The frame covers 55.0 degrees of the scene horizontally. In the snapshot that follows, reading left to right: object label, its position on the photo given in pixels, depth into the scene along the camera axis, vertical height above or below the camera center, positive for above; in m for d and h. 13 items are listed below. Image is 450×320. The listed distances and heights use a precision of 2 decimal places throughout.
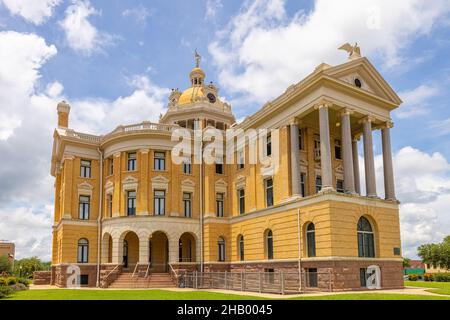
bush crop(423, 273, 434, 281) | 48.02 -4.40
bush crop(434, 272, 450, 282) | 46.81 -4.32
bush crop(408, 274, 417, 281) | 48.78 -4.50
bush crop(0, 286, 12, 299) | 23.58 -2.65
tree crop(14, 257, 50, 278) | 81.66 -4.76
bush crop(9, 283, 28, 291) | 28.45 -2.93
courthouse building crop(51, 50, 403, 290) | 27.27 +3.22
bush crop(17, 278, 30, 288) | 33.13 -2.97
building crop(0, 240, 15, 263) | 127.59 -1.31
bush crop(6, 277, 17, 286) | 30.12 -2.60
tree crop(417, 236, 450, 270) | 80.62 -3.09
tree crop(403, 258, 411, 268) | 109.29 -6.25
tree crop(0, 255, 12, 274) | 77.40 -3.78
